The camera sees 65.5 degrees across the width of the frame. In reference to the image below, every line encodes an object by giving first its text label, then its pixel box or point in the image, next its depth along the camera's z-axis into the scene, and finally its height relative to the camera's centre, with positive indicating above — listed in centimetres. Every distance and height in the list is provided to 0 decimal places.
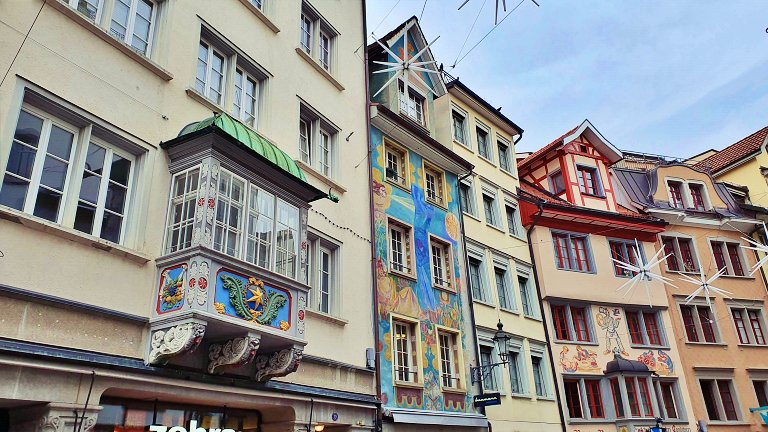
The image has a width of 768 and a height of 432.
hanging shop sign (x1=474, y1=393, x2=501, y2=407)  1502 +129
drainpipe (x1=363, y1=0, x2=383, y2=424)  1334 +495
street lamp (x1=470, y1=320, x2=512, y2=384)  1639 +250
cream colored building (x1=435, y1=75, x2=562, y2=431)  1823 +593
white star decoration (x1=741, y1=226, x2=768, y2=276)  2495 +792
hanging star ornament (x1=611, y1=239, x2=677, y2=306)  2381 +650
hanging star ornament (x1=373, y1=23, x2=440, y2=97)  1509 +1118
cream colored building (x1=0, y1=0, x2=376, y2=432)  739 +323
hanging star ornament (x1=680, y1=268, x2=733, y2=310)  2520 +627
